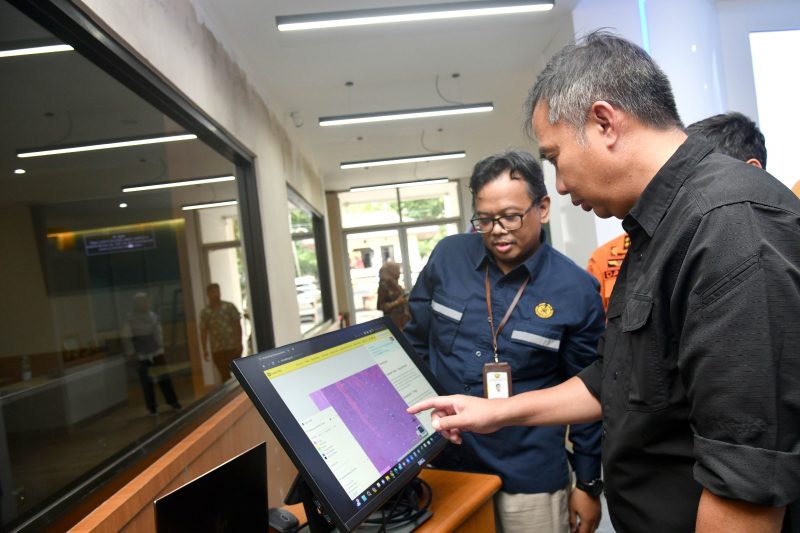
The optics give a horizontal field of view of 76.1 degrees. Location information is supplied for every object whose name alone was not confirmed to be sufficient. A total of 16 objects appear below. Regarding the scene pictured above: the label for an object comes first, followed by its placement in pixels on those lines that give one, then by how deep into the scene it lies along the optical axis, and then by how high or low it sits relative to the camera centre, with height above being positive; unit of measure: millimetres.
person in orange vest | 1677 +286
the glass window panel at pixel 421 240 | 10797 +360
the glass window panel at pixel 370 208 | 10758 +1153
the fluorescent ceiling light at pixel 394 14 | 3135 +1522
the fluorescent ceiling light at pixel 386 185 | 9188 +1359
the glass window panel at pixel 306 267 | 6583 +32
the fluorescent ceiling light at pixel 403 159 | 7062 +1397
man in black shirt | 576 -99
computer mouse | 1052 -515
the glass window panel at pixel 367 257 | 10766 +111
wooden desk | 1044 -544
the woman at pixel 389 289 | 6156 -346
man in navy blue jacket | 1302 -237
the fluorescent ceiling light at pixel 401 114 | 4738 +1375
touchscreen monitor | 817 -269
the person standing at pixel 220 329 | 3430 -356
